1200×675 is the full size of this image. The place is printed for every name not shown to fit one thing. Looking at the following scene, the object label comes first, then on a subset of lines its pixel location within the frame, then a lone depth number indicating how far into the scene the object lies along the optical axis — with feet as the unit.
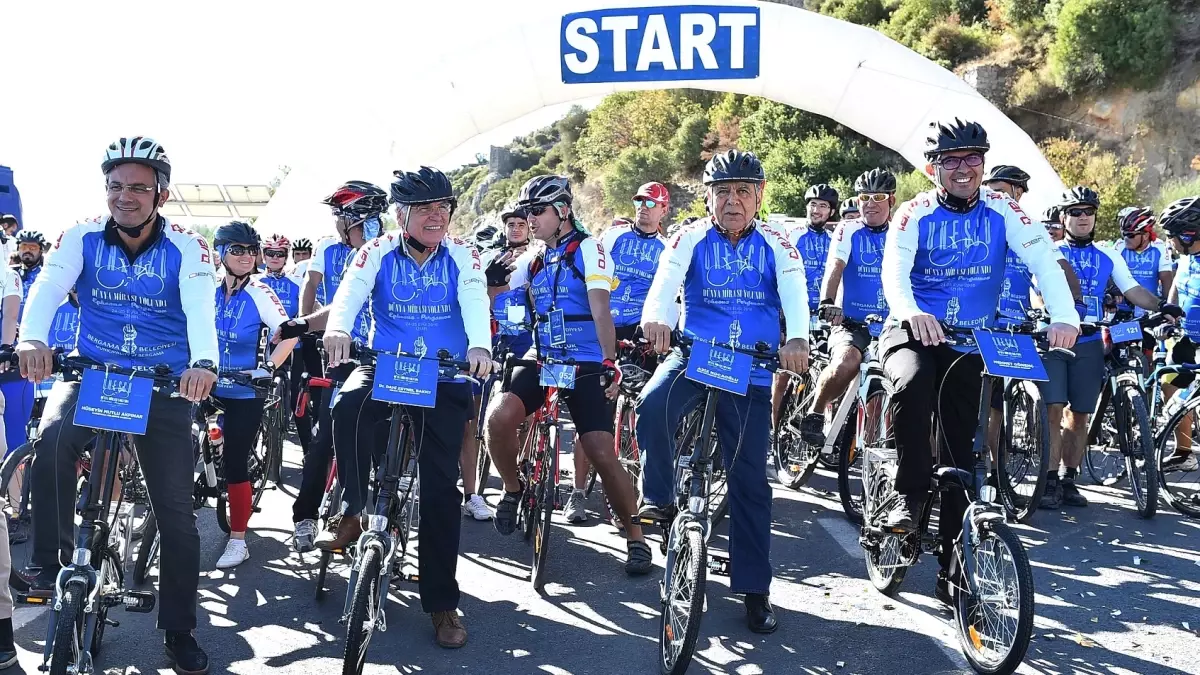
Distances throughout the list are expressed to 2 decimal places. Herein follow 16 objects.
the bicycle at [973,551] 13.51
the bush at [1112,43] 84.58
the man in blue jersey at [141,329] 14.12
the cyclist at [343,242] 24.27
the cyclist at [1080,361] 24.89
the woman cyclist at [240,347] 20.70
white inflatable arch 53.72
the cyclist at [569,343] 19.98
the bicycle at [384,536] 13.67
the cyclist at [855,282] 25.49
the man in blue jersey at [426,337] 15.81
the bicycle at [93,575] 12.64
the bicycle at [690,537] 14.06
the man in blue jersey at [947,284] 15.98
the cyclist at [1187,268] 25.54
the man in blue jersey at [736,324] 16.22
